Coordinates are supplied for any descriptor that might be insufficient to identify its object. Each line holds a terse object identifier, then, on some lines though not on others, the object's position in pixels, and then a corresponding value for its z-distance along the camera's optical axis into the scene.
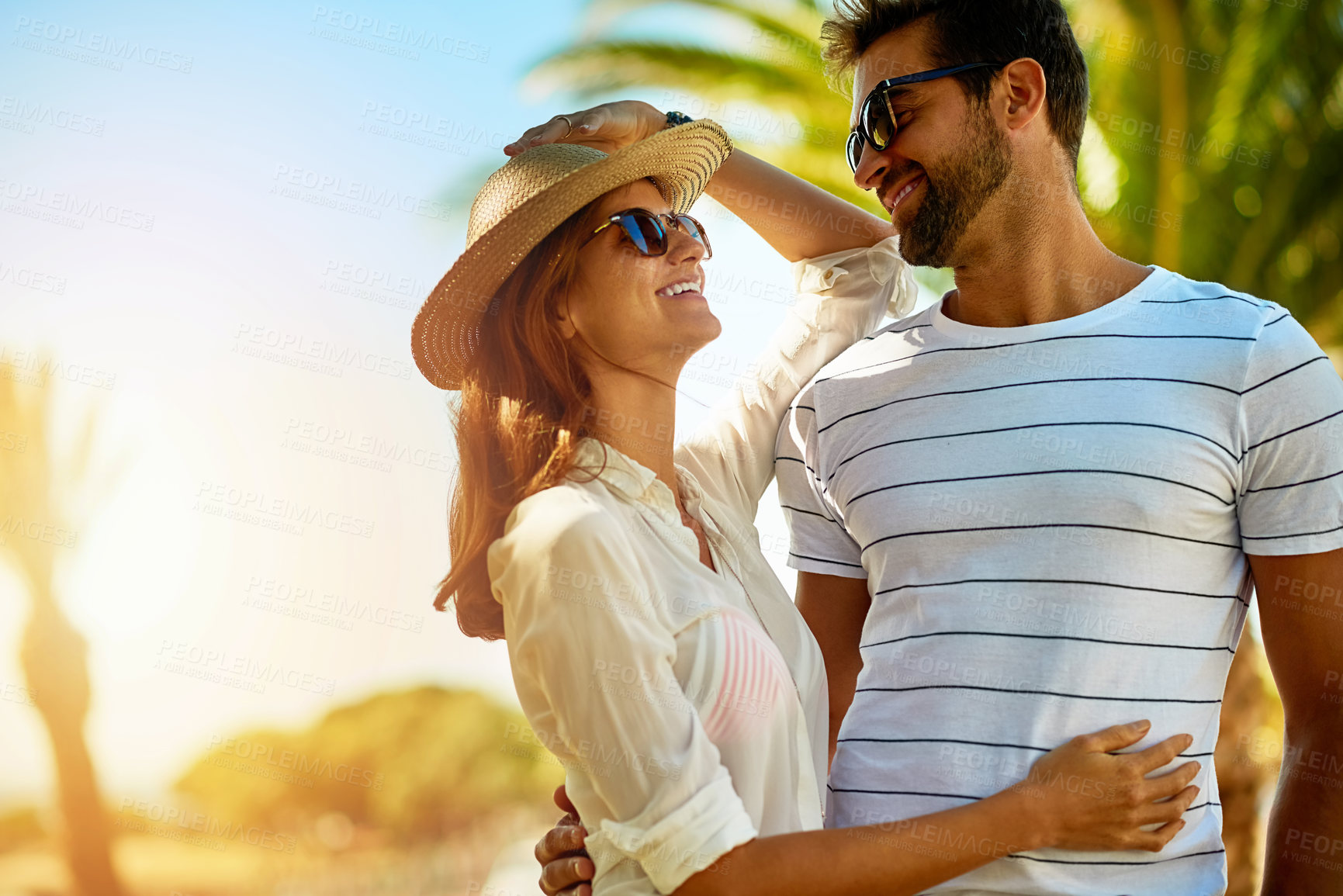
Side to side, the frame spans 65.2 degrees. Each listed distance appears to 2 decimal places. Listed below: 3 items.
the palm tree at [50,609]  11.00
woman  1.97
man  2.18
